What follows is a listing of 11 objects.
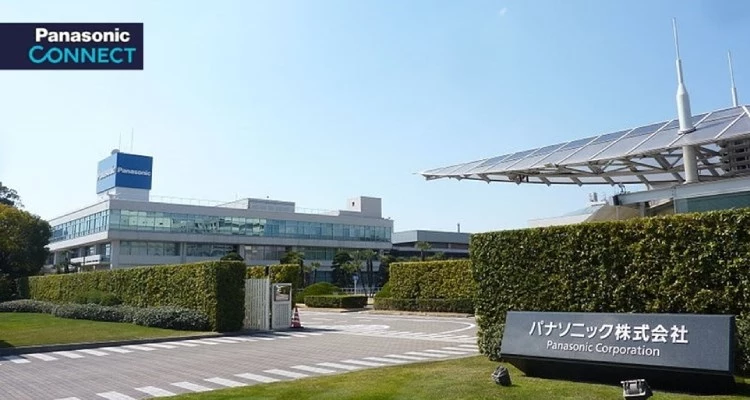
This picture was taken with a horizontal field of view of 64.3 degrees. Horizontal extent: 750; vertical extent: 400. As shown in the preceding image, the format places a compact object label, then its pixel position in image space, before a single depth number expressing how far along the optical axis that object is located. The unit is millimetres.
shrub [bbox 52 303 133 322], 25141
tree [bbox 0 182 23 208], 68812
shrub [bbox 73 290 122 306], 28203
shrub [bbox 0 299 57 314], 31984
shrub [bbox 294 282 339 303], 44281
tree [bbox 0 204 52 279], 49844
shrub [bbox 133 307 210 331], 21891
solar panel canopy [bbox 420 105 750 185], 16984
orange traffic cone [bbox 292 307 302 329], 24164
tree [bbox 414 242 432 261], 85750
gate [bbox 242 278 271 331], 23123
